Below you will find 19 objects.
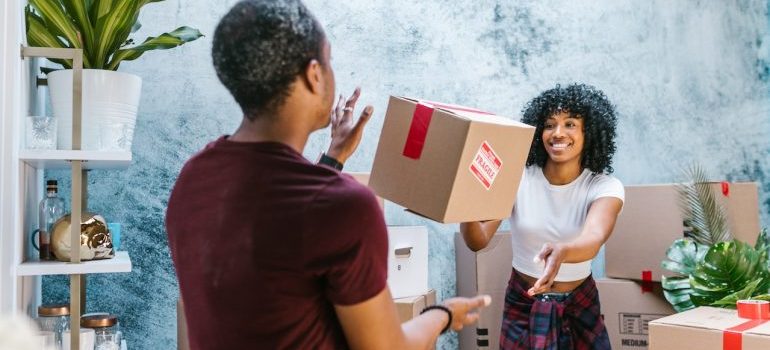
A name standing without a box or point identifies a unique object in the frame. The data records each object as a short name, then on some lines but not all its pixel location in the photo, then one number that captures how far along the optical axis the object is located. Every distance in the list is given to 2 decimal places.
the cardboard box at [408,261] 2.51
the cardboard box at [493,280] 2.81
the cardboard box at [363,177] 2.40
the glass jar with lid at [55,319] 1.85
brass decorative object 1.83
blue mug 2.27
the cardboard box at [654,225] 2.65
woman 2.08
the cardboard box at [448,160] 1.47
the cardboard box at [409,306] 2.44
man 0.86
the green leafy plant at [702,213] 2.57
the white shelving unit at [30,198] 1.56
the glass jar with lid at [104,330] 1.90
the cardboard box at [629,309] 2.63
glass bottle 1.88
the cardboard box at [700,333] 1.48
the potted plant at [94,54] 1.81
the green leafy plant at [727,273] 2.05
